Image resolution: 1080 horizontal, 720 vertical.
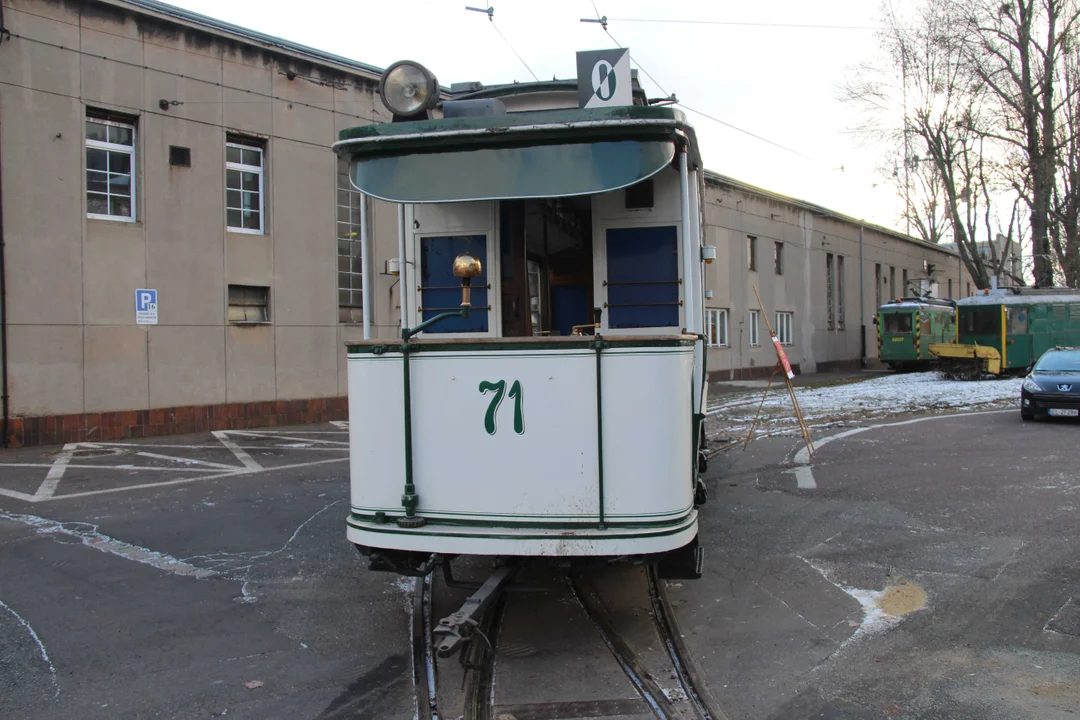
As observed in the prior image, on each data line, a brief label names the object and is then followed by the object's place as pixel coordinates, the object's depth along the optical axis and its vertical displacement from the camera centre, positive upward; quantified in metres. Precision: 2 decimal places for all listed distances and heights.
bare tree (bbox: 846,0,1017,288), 32.81 +8.41
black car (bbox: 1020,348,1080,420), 14.77 -0.79
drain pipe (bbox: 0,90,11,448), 12.99 +0.44
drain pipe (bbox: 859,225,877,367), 41.59 +2.05
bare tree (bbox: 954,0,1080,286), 30.94 +10.11
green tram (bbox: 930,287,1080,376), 27.34 +0.56
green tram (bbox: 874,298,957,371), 32.69 +0.59
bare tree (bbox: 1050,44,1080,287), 31.48 +6.14
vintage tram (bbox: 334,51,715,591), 4.46 -0.27
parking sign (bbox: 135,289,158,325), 14.62 +0.93
